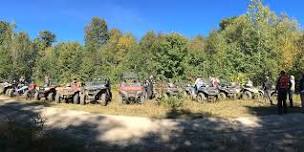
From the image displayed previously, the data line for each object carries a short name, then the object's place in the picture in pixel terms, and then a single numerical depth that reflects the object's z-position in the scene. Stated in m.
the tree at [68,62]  22.13
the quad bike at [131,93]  10.57
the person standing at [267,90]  10.79
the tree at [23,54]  22.28
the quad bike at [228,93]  11.51
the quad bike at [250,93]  11.73
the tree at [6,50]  20.43
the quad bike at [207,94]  11.00
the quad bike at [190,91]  11.52
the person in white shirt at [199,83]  11.51
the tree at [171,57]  19.91
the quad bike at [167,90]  11.49
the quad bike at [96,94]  10.36
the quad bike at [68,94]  10.46
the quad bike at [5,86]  13.06
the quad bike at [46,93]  10.83
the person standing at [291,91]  8.51
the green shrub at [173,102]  9.15
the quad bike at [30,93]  11.60
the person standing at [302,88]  8.06
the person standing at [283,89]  8.00
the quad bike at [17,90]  12.27
